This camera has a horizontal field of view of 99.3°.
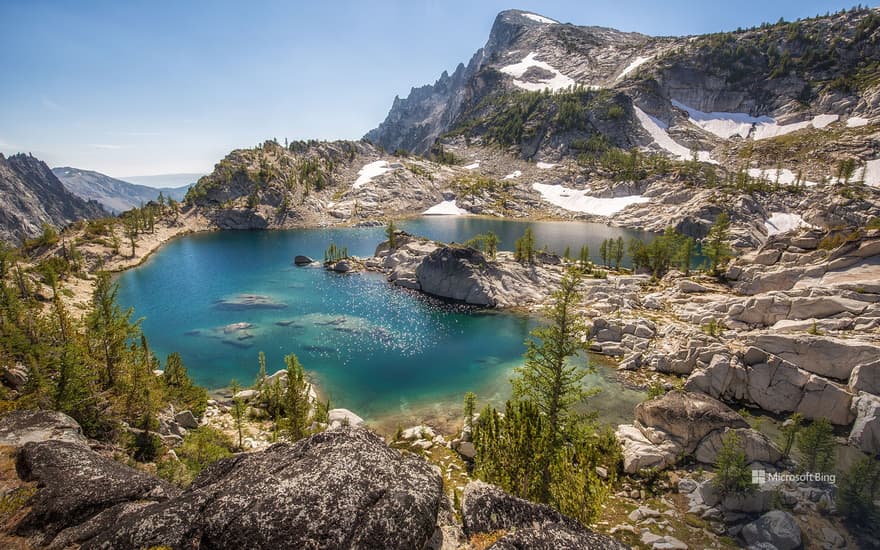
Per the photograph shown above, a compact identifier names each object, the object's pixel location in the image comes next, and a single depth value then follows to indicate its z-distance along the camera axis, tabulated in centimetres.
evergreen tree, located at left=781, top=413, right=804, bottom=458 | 2531
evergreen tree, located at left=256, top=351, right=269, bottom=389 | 3206
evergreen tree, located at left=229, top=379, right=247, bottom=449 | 2528
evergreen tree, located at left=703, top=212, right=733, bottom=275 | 6875
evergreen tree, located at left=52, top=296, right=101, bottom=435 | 1792
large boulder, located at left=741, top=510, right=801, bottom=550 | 1841
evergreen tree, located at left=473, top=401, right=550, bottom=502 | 1669
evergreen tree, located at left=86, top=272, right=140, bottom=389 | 2481
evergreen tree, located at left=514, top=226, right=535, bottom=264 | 7762
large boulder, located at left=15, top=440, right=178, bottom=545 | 943
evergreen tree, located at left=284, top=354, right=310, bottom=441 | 2308
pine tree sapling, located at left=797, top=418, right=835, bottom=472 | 2342
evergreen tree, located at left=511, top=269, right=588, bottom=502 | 1975
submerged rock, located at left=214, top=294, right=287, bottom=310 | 6288
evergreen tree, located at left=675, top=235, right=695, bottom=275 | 7506
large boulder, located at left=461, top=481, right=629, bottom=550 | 804
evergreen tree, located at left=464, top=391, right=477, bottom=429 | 2919
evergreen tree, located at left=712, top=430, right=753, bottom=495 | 2102
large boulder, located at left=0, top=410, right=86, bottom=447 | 1323
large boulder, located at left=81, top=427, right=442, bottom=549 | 736
